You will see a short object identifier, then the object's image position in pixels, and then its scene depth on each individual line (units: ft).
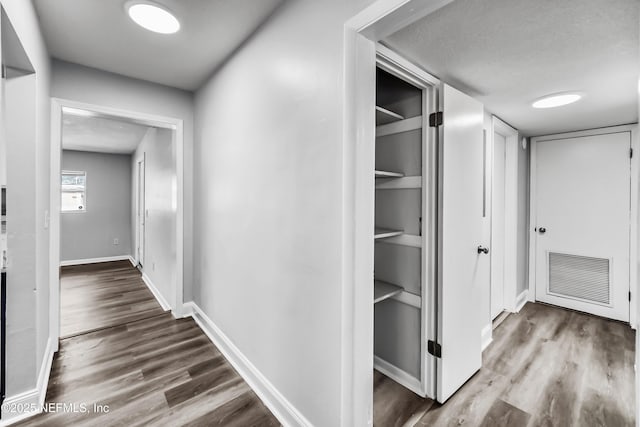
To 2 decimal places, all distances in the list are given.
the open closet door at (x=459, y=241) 5.84
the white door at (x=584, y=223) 10.00
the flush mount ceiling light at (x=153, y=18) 5.42
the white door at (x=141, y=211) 15.76
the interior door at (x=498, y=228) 9.77
